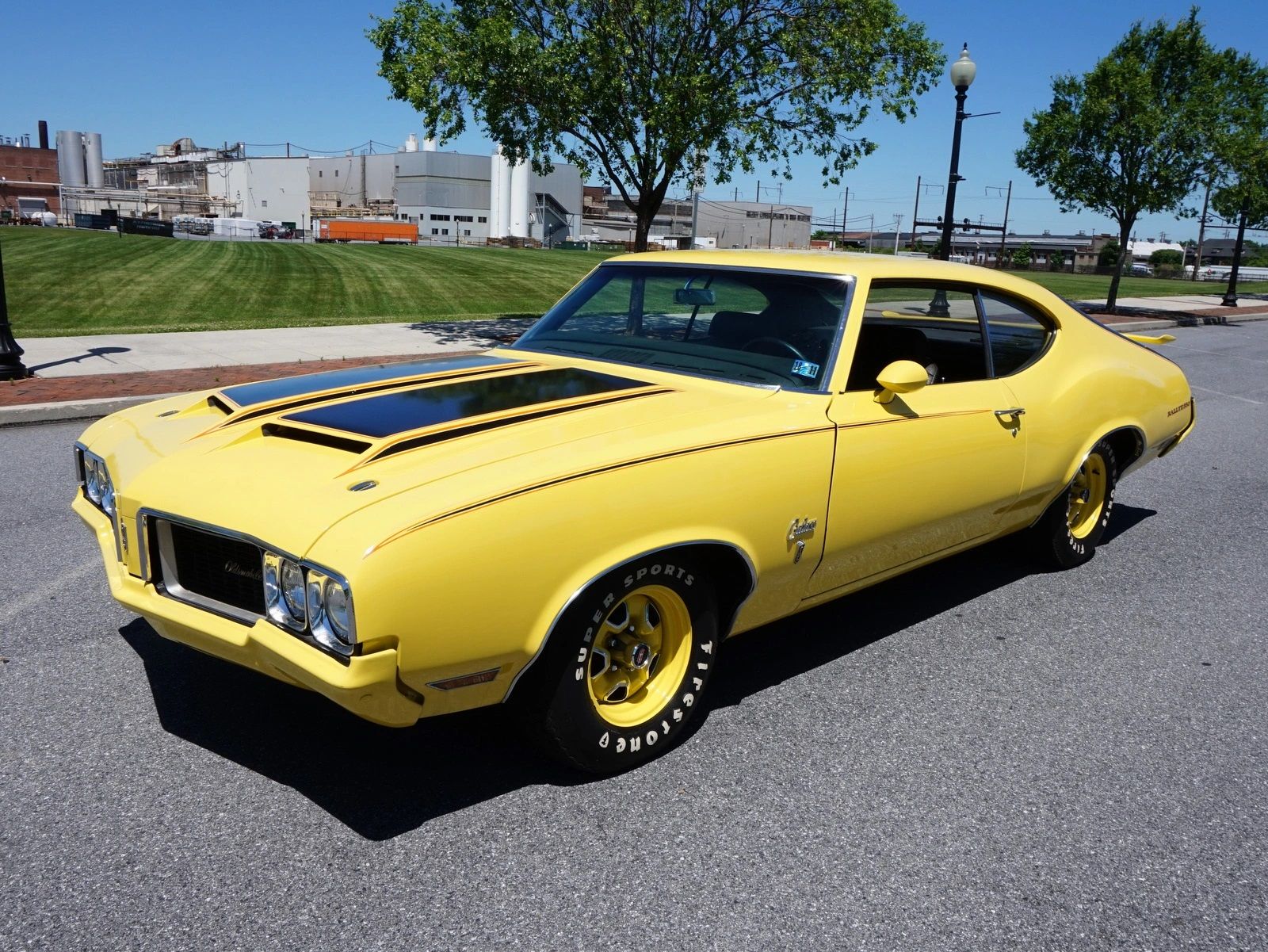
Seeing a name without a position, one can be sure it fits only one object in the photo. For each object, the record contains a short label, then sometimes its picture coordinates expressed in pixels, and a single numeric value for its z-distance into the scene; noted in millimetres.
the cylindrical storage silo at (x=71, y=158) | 107125
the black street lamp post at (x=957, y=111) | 16703
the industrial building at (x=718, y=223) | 91062
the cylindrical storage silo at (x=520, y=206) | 88375
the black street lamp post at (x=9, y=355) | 9945
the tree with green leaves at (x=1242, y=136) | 21797
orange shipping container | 74375
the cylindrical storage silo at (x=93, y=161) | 108688
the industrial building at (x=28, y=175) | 103250
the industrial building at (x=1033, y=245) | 83562
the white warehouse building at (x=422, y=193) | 91438
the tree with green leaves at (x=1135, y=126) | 21984
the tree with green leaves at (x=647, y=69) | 12398
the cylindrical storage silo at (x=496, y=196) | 90812
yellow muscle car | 2627
